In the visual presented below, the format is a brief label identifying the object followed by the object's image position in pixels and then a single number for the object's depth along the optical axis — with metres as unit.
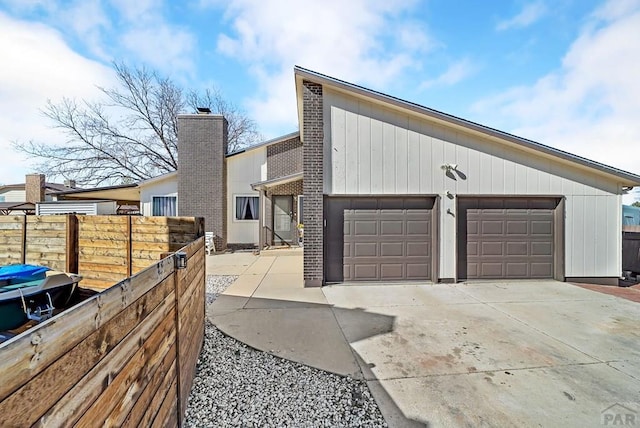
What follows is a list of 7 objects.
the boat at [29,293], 3.76
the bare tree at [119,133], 19.94
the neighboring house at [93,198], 12.06
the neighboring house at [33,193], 17.09
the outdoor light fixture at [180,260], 2.35
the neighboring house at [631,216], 13.77
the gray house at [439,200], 7.08
